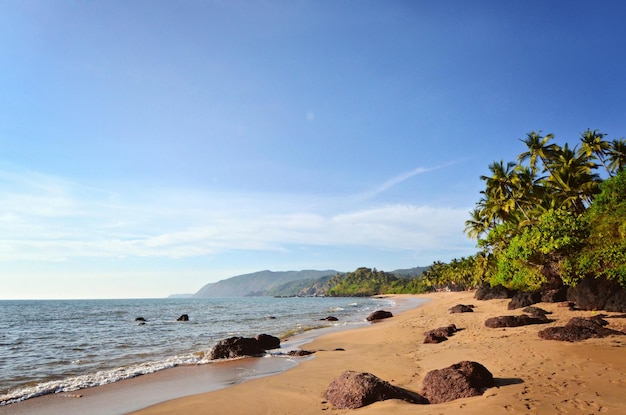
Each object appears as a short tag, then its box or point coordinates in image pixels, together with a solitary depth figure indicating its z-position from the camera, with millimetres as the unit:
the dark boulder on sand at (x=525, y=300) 31203
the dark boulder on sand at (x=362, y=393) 8516
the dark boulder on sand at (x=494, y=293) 46919
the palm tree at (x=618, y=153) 39094
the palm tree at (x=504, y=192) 43094
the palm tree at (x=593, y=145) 38562
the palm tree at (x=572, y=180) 35125
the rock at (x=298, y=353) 17781
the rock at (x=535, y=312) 22516
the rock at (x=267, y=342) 19594
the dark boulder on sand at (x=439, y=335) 18523
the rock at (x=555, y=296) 31500
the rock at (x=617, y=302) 21984
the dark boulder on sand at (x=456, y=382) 8430
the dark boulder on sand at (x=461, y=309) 33766
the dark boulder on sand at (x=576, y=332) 14531
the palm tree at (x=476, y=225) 62031
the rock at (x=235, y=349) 17625
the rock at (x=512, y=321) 19823
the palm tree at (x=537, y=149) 40594
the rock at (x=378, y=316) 38362
